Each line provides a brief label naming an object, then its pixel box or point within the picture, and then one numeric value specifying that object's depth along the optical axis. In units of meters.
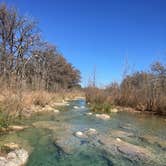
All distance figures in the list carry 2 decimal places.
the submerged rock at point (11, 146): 3.90
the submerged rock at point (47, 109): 10.07
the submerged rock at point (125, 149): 3.90
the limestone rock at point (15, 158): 3.16
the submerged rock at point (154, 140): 4.83
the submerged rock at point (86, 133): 5.25
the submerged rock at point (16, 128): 5.42
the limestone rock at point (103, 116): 8.30
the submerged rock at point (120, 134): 5.45
